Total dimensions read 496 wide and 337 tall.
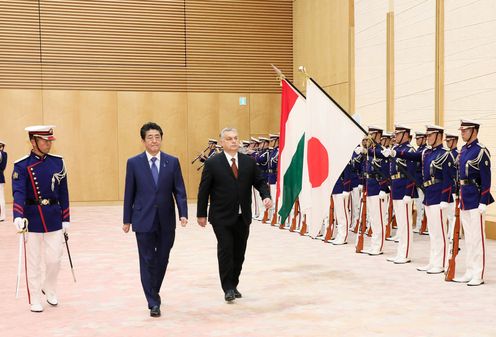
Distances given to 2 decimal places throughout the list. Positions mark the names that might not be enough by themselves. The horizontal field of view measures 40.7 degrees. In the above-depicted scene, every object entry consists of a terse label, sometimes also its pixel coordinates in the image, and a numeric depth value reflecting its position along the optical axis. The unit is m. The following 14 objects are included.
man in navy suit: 5.46
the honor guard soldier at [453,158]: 7.27
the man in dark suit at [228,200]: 5.89
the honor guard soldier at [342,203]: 9.77
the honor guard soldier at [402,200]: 7.99
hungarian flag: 7.49
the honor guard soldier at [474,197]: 6.61
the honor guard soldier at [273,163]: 12.70
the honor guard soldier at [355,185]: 10.27
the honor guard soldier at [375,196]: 8.62
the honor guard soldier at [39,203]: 5.64
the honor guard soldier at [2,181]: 13.45
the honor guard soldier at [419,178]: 8.99
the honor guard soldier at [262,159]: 13.25
